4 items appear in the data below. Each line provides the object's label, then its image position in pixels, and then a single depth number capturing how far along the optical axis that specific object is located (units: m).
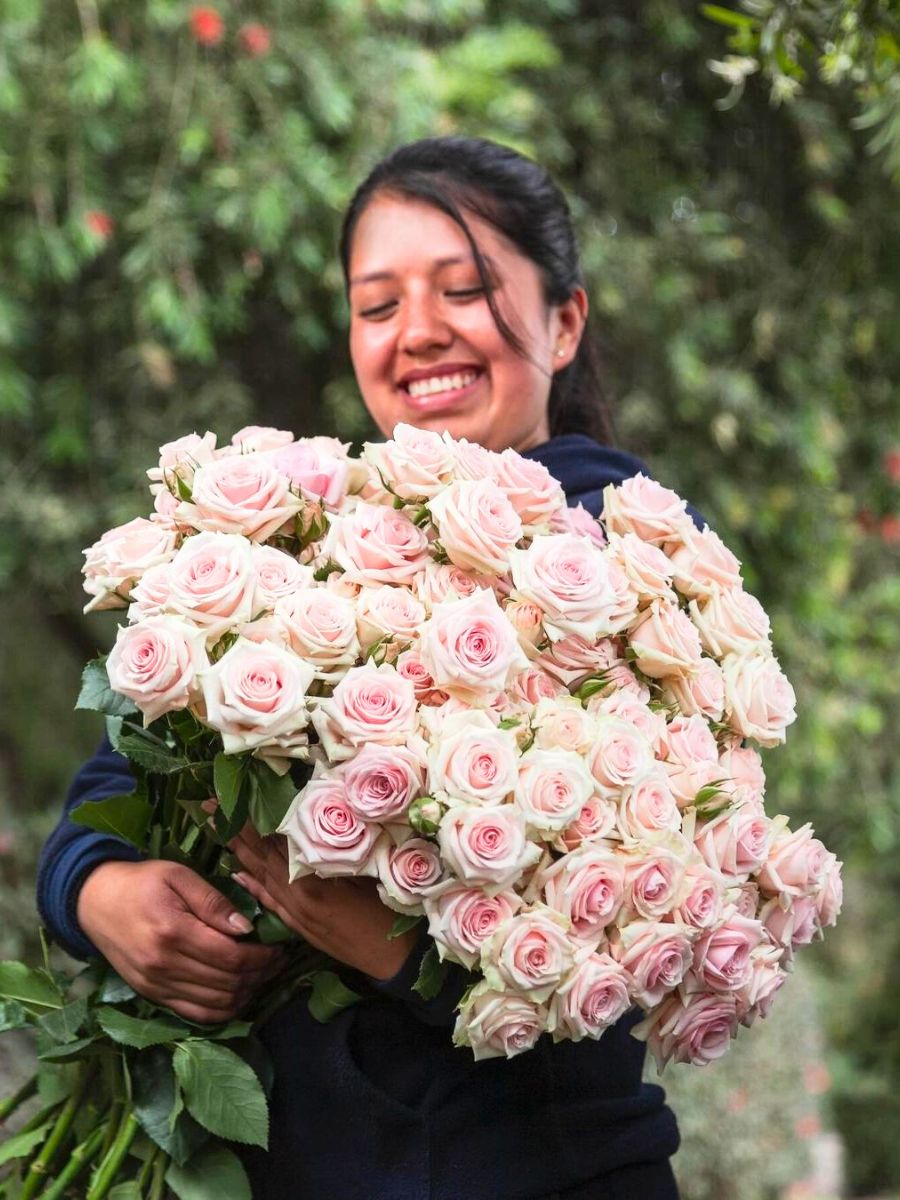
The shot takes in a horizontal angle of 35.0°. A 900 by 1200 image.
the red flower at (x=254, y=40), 3.63
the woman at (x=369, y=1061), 1.65
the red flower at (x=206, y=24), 3.55
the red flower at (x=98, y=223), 3.54
